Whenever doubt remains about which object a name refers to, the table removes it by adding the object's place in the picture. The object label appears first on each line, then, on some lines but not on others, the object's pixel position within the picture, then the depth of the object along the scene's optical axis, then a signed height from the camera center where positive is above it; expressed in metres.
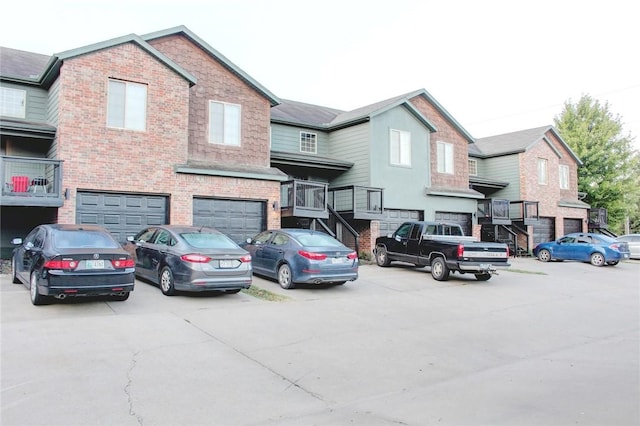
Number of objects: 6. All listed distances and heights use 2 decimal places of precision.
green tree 34.75 +5.04
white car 25.86 -0.74
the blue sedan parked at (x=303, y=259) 11.58 -0.76
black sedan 8.24 -0.68
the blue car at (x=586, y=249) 21.08 -0.89
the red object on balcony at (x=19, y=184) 13.41 +1.18
